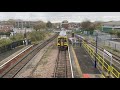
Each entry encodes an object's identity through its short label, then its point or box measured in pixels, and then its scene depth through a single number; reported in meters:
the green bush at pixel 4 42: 22.77
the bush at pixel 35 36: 38.41
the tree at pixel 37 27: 52.78
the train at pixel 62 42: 24.41
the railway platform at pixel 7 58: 16.17
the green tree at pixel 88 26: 54.67
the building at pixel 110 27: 49.63
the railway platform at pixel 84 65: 11.27
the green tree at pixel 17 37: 29.48
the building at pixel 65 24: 97.62
